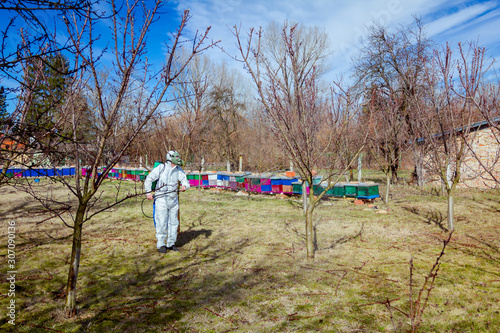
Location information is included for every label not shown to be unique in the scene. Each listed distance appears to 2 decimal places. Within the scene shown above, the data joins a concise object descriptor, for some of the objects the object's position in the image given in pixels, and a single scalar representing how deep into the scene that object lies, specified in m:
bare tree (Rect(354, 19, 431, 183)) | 15.09
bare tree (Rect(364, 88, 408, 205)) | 9.16
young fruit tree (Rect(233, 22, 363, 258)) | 4.15
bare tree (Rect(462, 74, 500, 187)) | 12.52
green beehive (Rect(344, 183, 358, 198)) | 10.48
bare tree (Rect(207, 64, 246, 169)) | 24.80
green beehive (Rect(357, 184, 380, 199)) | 10.03
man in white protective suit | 5.05
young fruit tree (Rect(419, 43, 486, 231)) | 5.34
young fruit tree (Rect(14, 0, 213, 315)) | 2.79
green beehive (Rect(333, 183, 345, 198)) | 10.68
